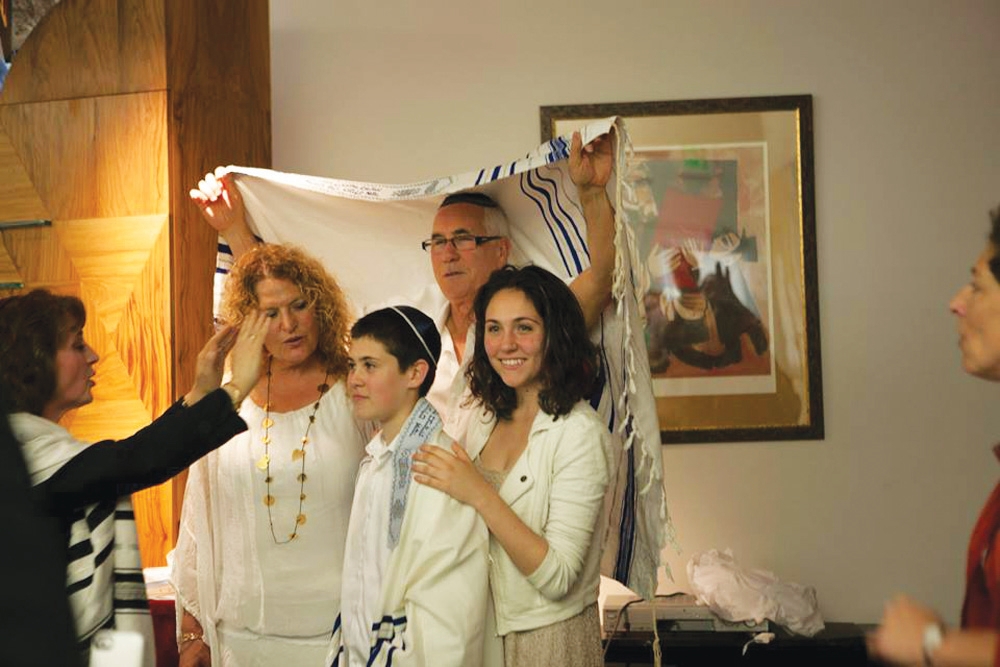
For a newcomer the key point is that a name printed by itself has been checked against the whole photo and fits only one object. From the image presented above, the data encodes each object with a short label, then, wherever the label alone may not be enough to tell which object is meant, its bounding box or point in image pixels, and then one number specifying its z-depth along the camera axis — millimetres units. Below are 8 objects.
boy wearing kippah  2137
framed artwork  4074
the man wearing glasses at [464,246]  2561
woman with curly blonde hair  2469
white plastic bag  3713
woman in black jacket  1916
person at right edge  1508
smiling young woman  2209
